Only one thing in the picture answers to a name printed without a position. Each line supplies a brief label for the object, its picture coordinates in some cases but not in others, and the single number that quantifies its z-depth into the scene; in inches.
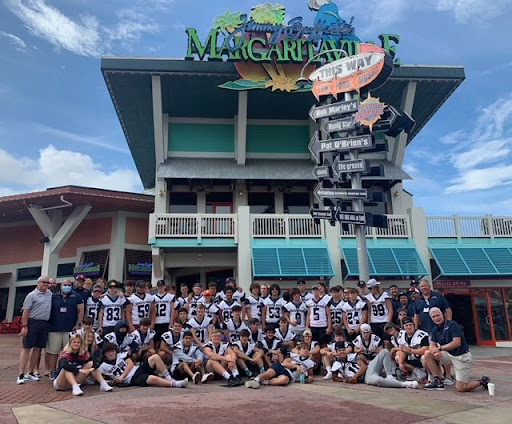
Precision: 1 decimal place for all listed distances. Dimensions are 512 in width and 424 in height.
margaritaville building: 675.4
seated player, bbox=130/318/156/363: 329.7
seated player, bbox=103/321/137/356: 329.7
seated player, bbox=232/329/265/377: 339.0
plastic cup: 275.3
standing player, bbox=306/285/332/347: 390.0
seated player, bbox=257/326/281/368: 353.7
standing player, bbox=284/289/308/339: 395.0
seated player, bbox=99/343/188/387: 305.9
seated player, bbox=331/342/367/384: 326.6
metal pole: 482.9
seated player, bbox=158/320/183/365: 333.4
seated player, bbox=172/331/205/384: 328.2
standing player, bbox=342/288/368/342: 387.9
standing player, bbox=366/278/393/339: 390.3
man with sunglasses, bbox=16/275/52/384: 324.2
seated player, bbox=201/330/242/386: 320.8
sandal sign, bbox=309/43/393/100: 520.4
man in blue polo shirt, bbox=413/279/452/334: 336.2
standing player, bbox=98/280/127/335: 362.6
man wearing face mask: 343.0
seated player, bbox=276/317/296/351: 372.6
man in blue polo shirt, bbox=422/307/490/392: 287.4
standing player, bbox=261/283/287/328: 402.0
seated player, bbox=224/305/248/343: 372.8
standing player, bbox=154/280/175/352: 385.4
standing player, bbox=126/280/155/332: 372.5
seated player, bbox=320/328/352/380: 348.2
